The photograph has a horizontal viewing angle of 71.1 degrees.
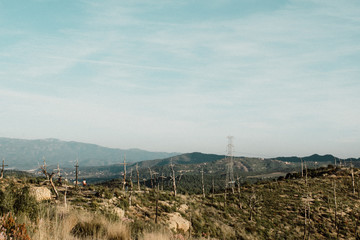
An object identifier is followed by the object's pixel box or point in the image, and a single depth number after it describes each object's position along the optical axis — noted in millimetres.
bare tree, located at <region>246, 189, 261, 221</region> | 41462
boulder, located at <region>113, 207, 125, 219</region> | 23931
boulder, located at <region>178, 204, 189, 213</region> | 34388
